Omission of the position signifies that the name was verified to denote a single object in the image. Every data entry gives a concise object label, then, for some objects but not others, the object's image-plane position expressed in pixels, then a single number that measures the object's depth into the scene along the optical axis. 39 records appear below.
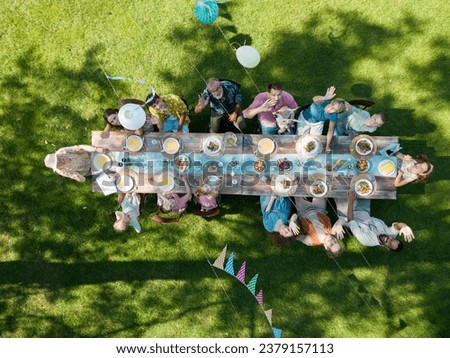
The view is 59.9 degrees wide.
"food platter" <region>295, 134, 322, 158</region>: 5.38
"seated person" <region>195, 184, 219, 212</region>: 5.41
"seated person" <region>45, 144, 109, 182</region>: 5.49
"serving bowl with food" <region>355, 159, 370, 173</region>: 5.38
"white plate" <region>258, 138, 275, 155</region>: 5.47
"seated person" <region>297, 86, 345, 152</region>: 5.21
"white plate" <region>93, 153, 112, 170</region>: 5.57
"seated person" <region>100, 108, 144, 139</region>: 5.52
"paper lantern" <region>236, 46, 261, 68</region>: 6.06
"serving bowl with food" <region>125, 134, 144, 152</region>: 5.53
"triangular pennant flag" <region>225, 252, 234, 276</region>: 6.45
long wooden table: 5.45
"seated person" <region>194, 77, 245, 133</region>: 5.70
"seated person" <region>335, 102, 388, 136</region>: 5.52
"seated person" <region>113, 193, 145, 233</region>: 5.66
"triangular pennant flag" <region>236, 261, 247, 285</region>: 6.45
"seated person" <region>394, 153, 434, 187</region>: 5.13
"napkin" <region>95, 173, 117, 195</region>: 5.58
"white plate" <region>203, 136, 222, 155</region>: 5.48
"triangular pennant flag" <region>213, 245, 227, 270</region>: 6.46
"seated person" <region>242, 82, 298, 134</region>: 5.73
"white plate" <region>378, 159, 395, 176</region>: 5.39
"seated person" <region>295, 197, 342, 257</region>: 5.14
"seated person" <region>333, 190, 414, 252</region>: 5.41
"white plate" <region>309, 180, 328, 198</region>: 5.40
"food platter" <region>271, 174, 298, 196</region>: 5.41
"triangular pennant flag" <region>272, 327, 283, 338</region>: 6.51
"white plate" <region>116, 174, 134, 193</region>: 5.55
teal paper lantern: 5.78
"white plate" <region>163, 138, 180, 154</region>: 5.53
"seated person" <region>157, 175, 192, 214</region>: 5.64
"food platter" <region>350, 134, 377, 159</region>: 5.37
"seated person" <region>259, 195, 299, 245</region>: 5.53
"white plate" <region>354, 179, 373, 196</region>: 5.36
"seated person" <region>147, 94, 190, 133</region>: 5.57
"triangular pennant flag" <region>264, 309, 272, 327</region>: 6.46
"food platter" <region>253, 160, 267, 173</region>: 5.44
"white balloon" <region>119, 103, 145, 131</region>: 5.14
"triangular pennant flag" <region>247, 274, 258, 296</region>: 6.44
